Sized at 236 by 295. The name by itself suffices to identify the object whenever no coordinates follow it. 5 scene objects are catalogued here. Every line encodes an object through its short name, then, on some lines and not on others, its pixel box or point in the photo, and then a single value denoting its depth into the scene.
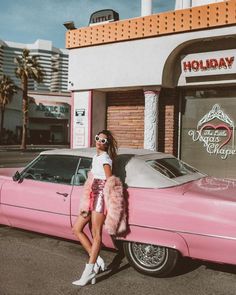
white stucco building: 6.93
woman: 3.07
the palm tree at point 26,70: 27.97
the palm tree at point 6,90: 36.51
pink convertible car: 2.89
